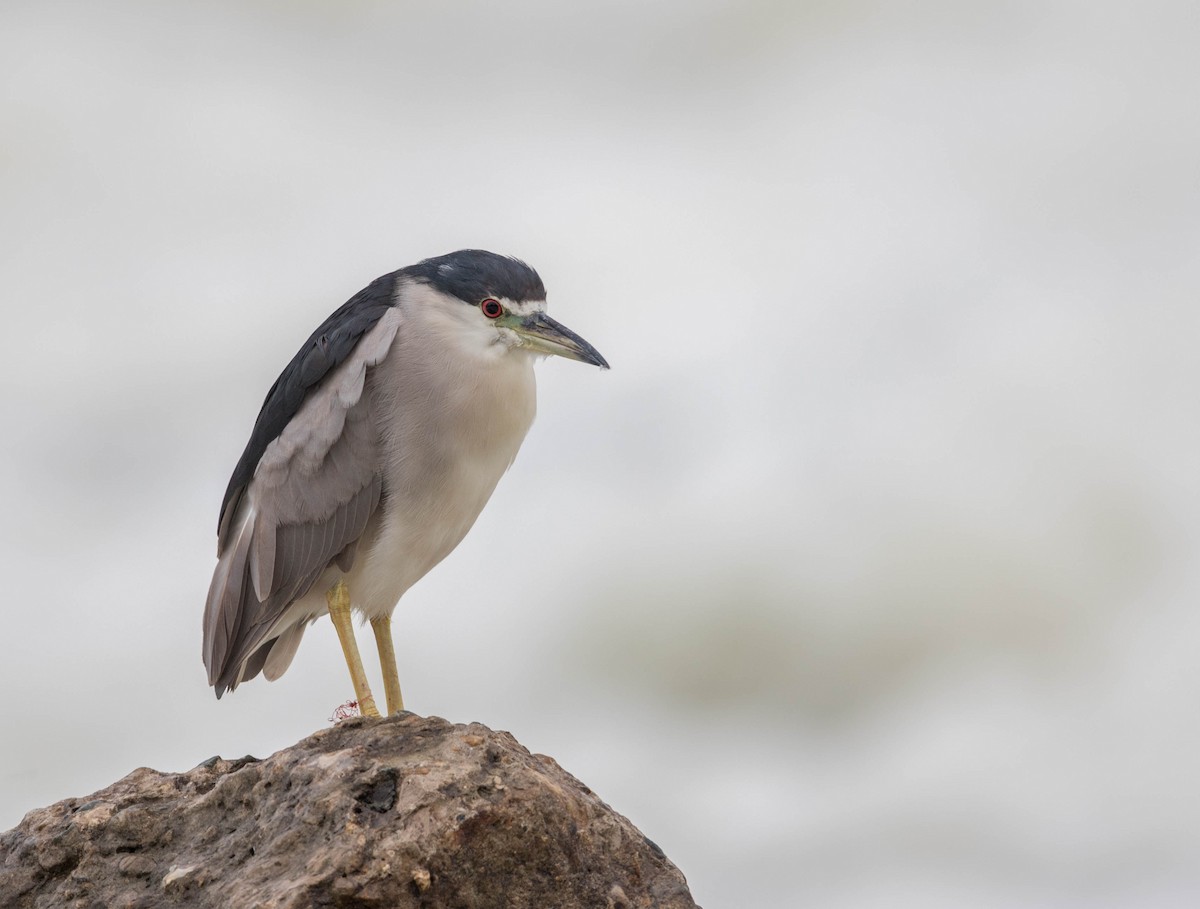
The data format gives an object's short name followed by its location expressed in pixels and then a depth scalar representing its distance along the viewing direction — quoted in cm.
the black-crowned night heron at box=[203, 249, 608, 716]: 1059
